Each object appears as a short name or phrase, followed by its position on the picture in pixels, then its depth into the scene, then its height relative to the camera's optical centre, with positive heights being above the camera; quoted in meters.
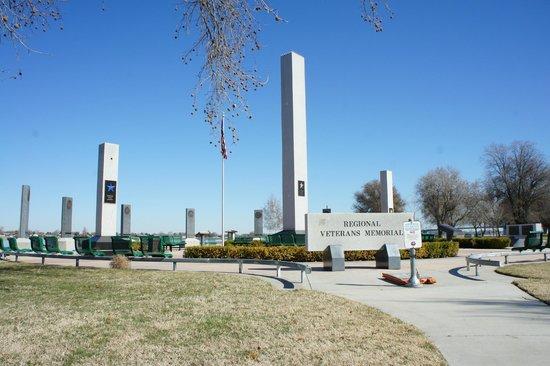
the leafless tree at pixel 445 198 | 65.50 +5.14
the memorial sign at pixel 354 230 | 16.95 +0.25
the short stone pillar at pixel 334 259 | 15.66 -0.70
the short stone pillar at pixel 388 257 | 16.39 -0.69
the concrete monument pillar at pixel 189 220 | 45.34 +1.76
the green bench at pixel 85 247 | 19.78 -0.29
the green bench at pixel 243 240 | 31.69 -0.12
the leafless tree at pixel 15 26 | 7.10 +3.24
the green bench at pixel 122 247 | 18.48 -0.28
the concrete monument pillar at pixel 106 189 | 30.22 +3.14
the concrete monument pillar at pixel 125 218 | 41.47 +1.83
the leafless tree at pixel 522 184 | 61.31 +6.51
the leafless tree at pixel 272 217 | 73.44 +3.19
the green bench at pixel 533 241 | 21.50 -0.27
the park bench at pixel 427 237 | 30.17 -0.06
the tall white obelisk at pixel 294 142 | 28.47 +5.63
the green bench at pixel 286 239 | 24.89 -0.07
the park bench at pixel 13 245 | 23.03 -0.19
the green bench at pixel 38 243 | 21.45 -0.13
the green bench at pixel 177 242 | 35.54 -0.21
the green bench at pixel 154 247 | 19.58 -0.31
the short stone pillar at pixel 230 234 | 51.72 +0.48
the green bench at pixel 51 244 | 21.00 -0.16
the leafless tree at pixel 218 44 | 8.21 +3.42
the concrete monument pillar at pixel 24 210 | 39.09 +2.48
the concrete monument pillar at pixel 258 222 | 46.08 +1.52
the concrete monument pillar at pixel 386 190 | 47.43 +4.55
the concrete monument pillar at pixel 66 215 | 39.34 +2.03
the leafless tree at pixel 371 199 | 81.09 +6.49
